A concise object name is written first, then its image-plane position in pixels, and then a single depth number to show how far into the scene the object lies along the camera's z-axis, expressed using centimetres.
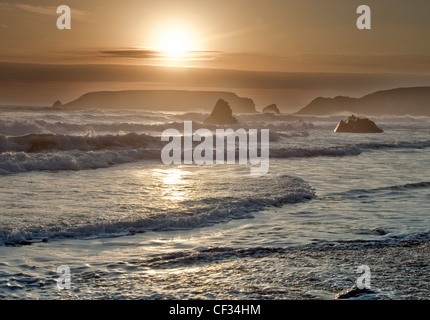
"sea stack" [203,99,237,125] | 6406
